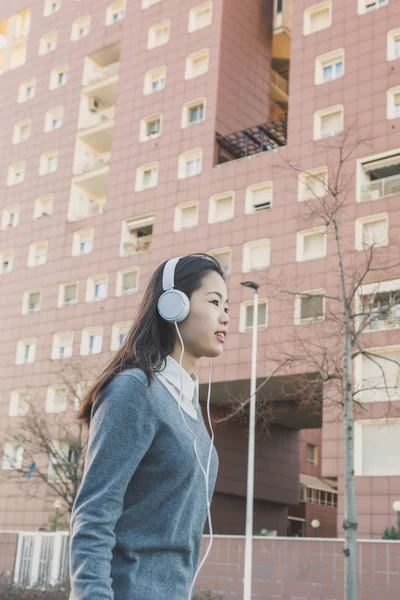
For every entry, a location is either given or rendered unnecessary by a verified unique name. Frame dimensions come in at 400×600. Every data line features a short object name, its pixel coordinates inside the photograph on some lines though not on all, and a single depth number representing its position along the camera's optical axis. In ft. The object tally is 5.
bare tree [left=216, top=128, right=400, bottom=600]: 96.53
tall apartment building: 109.70
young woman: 7.31
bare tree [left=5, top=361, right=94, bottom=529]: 123.54
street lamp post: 84.33
